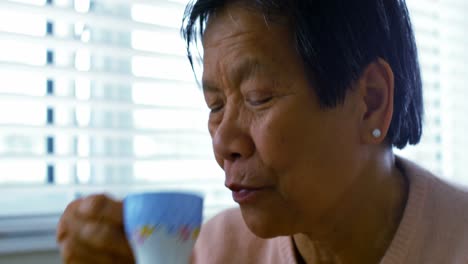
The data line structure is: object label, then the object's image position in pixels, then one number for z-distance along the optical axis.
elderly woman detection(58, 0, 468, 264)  0.80
